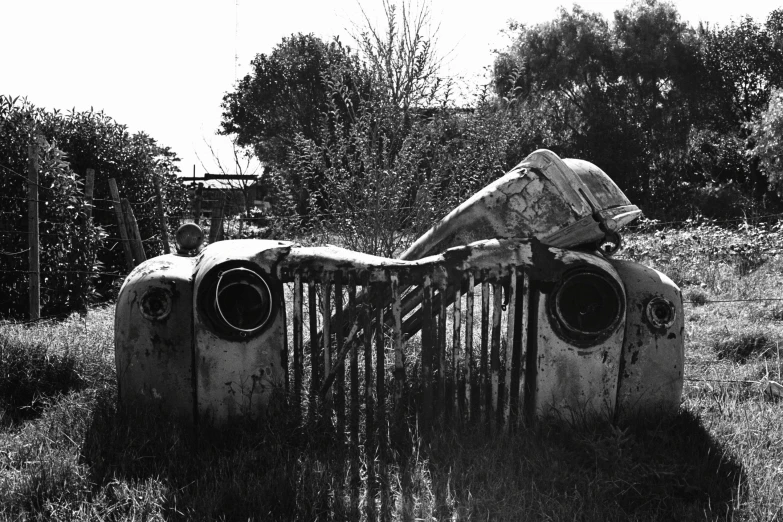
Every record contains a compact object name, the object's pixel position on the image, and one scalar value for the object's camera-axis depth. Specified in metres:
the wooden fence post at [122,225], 9.16
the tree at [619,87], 23.20
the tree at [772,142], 17.05
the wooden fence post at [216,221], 10.70
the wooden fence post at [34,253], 7.08
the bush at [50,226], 7.70
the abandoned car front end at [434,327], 3.61
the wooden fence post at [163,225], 10.62
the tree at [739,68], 23.50
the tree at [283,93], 26.39
